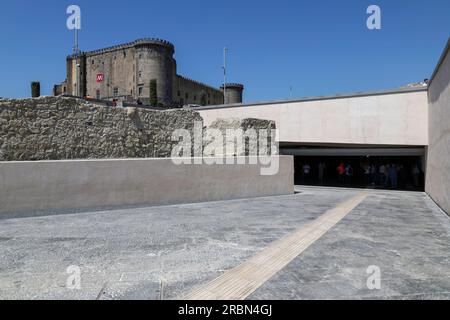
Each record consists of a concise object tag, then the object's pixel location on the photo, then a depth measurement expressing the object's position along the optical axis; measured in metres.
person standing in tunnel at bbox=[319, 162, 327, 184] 22.04
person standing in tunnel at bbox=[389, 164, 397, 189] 17.31
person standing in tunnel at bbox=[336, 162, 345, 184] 20.28
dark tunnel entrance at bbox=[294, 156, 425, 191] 17.83
